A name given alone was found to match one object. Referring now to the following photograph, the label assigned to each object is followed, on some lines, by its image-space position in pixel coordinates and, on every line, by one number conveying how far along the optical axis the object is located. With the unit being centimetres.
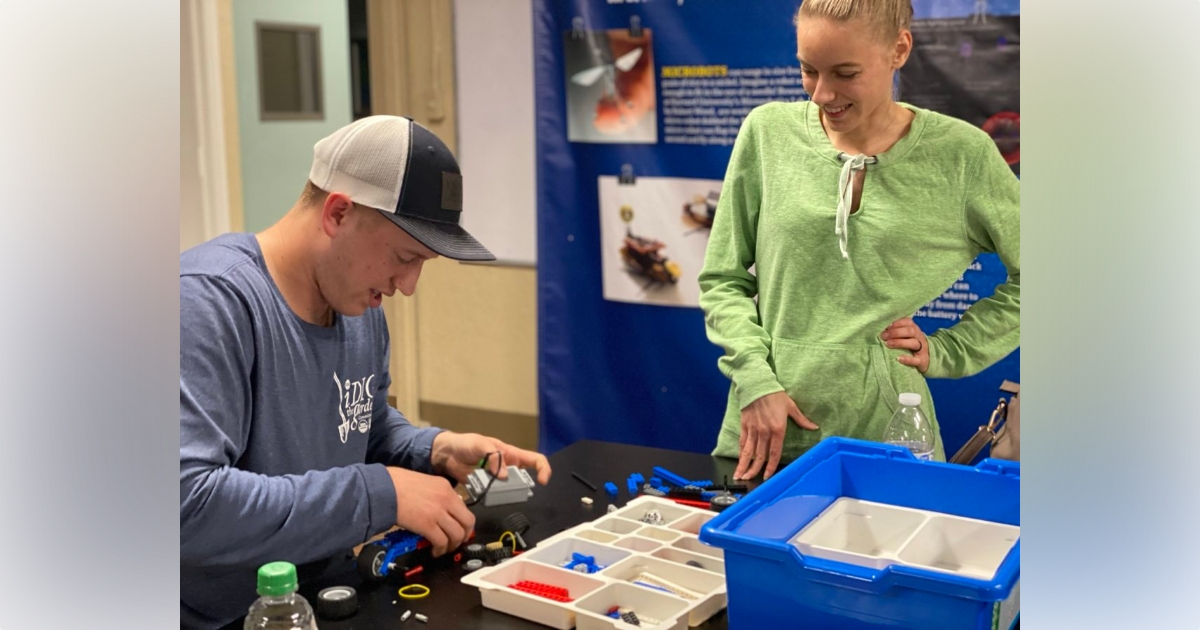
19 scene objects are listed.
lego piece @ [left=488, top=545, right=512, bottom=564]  154
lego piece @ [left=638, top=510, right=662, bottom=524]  169
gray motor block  178
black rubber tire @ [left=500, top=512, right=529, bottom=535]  165
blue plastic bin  112
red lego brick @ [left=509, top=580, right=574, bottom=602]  138
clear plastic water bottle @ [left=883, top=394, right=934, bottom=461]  199
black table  136
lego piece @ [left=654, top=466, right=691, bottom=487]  188
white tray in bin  135
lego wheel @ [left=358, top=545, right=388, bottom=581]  147
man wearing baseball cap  137
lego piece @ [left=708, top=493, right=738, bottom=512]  171
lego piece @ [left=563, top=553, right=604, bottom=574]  150
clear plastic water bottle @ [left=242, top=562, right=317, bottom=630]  114
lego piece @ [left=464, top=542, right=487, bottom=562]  155
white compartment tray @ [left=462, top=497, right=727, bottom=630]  134
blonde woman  196
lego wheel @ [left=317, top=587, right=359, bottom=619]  135
